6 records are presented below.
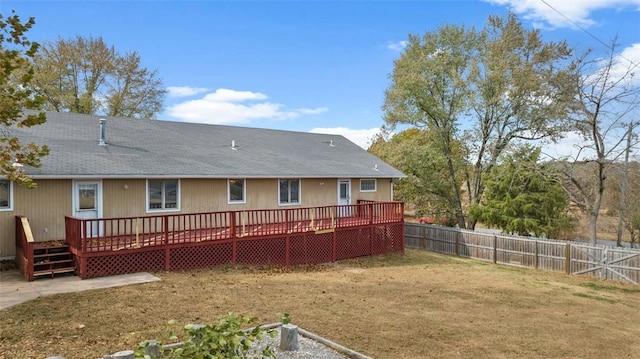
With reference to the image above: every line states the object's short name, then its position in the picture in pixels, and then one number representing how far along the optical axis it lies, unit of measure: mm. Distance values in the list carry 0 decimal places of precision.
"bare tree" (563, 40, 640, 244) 17125
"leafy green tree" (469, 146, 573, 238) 21812
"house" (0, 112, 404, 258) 12047
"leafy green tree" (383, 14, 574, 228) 24453
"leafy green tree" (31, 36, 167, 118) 27562
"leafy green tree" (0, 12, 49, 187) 5617
